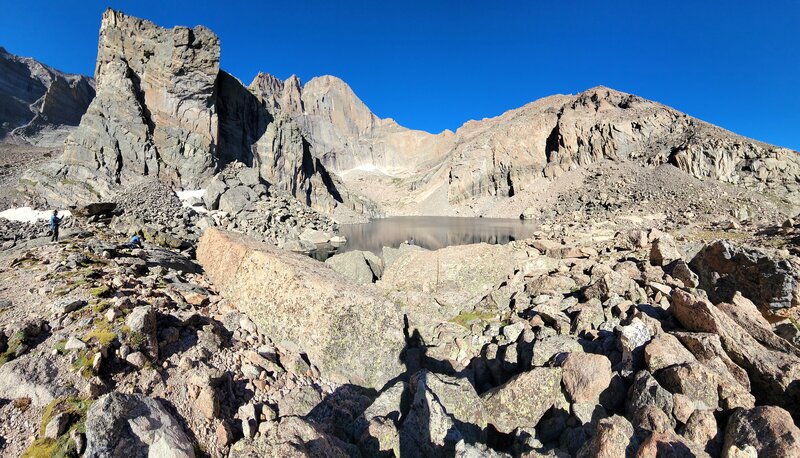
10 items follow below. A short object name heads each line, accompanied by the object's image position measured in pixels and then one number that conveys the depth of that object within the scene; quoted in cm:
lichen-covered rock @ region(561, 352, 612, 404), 532
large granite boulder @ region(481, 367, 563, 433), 536
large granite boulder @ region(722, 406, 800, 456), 345
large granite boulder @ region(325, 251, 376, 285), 1382
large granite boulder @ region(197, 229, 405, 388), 729
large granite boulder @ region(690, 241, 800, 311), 773
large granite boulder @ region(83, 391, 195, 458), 352
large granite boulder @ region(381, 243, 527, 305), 1149
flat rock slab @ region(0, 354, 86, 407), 410
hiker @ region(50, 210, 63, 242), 1529
